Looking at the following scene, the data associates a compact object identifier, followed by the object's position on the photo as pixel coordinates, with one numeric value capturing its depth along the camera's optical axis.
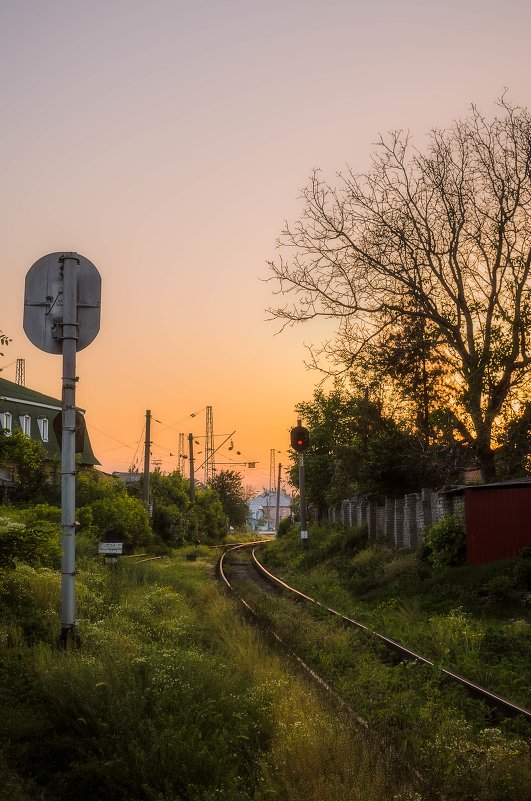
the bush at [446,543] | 21.94
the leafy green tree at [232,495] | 89.88
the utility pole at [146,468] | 47.06
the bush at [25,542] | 9.65
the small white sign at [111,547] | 20.55
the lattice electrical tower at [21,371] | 76.37
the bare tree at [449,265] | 25.45
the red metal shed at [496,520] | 19.66
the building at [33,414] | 42.16
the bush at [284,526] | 61.47
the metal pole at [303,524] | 37.28
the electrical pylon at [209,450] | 89.75
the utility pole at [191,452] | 62.28
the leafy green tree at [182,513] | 53.75
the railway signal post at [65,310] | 9.31
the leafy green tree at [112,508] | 37.50
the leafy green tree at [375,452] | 31.31
